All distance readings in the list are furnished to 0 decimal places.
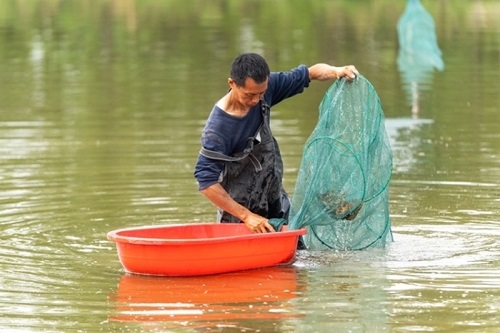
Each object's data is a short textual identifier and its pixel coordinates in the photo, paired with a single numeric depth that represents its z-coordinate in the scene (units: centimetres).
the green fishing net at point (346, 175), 1698
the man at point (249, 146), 1605
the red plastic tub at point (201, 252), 1573
